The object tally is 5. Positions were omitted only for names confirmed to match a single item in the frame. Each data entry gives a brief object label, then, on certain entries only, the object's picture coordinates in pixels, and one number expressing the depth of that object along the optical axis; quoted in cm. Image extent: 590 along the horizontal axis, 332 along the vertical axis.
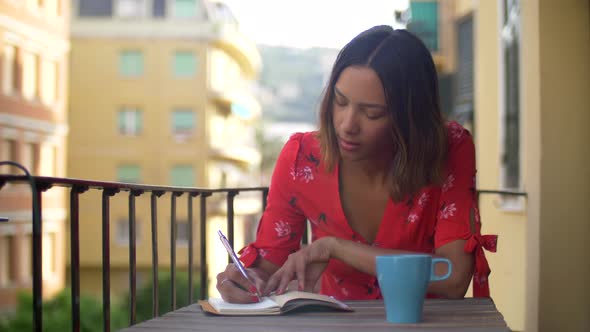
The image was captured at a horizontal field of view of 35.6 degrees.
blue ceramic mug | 155
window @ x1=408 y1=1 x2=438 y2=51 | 1419
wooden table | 156
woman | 196
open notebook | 171
